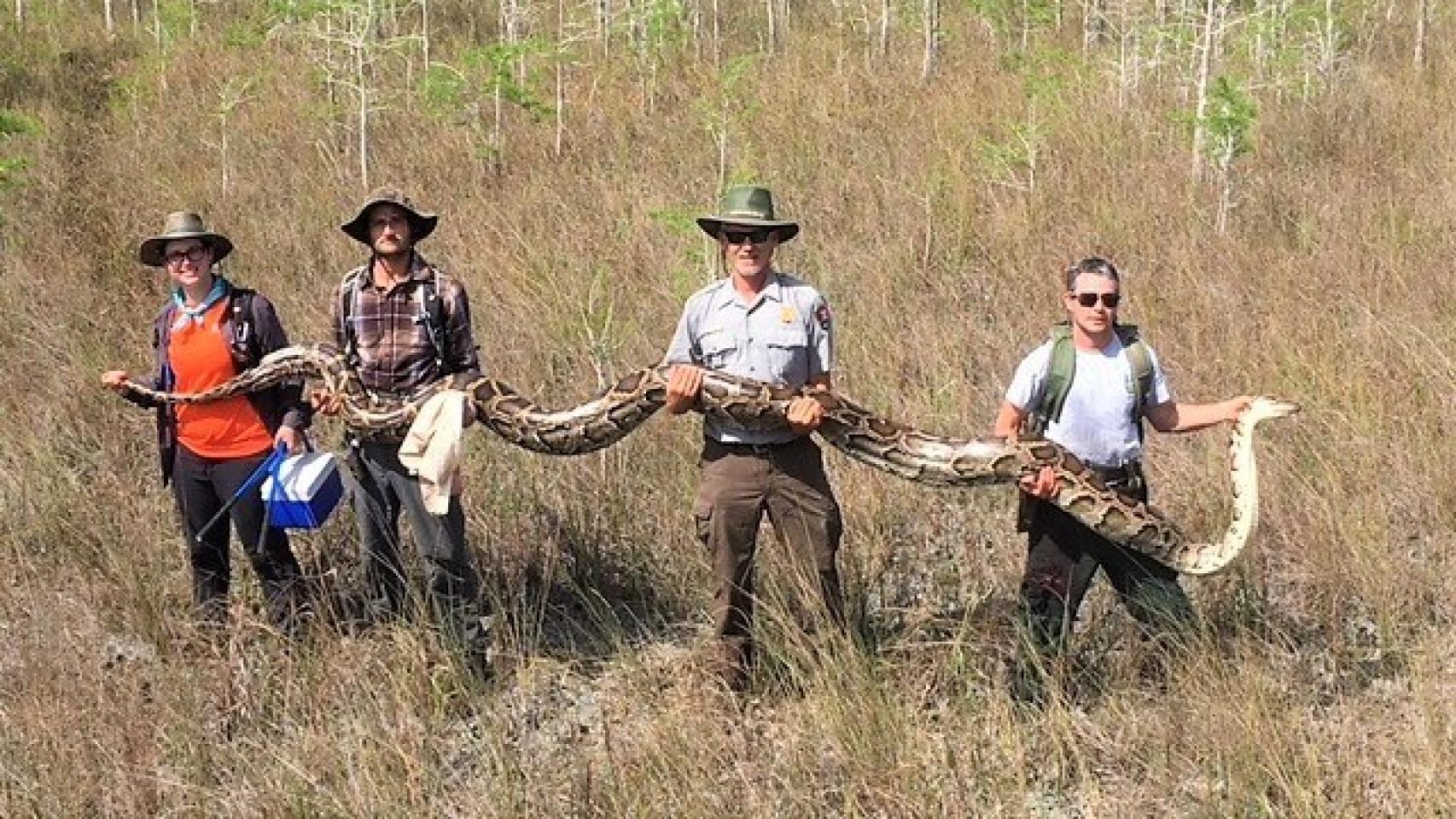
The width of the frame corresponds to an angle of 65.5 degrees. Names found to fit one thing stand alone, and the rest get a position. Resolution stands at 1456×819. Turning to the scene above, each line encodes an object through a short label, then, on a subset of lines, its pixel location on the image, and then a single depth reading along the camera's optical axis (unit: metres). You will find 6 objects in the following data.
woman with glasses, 4.56
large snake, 3.96
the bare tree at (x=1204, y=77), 9.33
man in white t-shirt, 3.96
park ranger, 4.06
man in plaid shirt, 4.41
